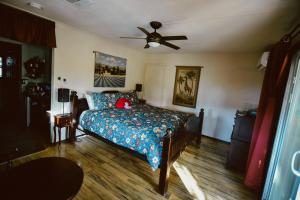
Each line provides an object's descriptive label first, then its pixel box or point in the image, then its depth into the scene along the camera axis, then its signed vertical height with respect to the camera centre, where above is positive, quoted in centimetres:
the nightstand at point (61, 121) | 286 -84
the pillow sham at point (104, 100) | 340 -45
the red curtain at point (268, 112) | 186 -22
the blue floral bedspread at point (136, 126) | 224 -74
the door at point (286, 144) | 163 -52
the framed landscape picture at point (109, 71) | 379 +27
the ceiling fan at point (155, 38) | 234 +72
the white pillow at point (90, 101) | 338 -48
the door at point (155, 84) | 507 +1
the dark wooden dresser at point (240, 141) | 264 -83
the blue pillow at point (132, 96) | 408 -38
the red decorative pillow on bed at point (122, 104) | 370 -53
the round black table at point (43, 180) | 129 -99
